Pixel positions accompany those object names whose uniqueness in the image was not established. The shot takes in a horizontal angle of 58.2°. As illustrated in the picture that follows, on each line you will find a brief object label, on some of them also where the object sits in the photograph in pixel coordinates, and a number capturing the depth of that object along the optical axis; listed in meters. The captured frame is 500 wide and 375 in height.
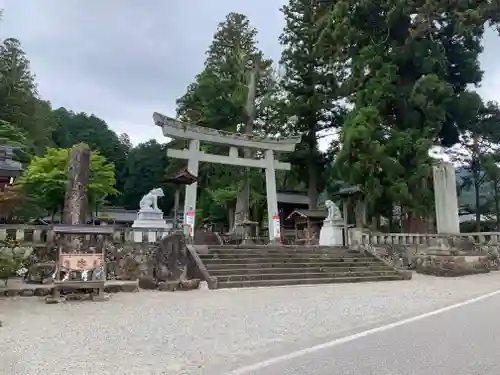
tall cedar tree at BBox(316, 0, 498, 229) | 17.88
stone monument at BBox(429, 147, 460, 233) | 16.16
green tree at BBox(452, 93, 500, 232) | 20.55
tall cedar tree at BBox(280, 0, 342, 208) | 26.94
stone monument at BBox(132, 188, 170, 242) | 12.38
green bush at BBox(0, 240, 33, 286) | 8.20
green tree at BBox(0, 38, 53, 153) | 27.08
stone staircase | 11.55
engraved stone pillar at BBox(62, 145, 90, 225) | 12.04
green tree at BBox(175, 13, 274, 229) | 27.38
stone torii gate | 18.73
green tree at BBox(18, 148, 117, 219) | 22.48
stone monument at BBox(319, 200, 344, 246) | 17.25
